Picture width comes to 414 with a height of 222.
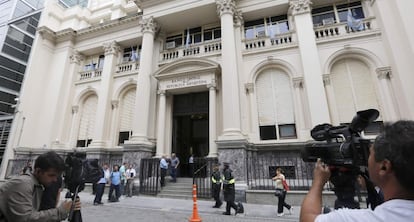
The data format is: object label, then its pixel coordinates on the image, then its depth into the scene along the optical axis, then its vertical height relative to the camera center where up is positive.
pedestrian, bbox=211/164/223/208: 8.20 -0.64
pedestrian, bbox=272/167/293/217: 6.96 -0.82
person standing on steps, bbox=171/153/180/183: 11.62 -0.04
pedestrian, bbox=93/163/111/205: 8.71 -0.90
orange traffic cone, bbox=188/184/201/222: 5.63 -1.26
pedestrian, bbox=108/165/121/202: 9.50 -0.66
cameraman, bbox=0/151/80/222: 1.93 -0.22
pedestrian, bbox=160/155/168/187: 10.96 -0.09
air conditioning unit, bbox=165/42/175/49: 15.91 +8.94
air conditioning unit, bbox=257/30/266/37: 13.69 +8.33
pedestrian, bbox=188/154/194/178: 13.49 -0.03
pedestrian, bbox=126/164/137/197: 10.82 -0.52
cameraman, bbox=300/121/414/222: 1.08 -0.06
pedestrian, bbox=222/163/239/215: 7.14 -0.74
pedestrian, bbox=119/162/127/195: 10.55 -0.40
